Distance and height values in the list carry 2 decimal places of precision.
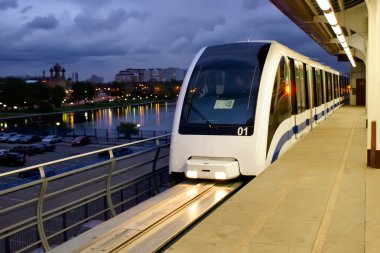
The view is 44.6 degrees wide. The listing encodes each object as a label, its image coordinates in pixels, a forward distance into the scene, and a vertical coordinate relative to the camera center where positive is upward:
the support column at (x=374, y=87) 8.16 -0.02
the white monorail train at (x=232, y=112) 8.18 -0.41
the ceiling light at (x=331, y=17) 9.81 +1.56
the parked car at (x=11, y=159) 46.50 -6.12
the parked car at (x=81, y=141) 60.38 -5.96
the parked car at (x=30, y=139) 66.69 -5.98
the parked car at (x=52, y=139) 63.75 -5.92
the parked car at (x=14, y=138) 67.62 -5.93
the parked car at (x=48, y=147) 57.04 -6.22
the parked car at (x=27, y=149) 54.94 -6.20
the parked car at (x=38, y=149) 56.28 -6.29
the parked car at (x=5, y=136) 69.39 -5.84
